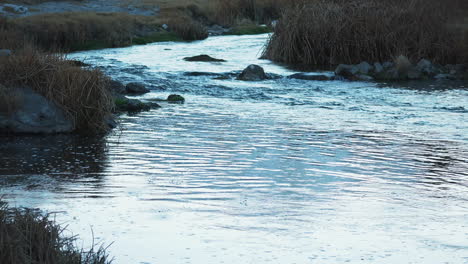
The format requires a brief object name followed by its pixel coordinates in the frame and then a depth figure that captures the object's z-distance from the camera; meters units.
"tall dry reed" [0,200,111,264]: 5.57
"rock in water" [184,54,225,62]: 31.83
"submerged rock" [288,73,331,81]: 27.03
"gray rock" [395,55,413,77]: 28.14
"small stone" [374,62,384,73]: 28.40
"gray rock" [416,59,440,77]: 28.50
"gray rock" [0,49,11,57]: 15.75
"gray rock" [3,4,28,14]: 41.88
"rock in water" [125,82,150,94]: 22.31
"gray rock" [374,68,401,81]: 27.78
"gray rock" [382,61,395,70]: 28.70
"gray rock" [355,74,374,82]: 27.33
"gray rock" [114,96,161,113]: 18.73
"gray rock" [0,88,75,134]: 14.76
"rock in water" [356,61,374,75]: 28.20
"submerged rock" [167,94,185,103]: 20.74
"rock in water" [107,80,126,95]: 21.55
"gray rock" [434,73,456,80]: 27.79
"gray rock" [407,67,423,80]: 27.97
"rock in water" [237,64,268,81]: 26.27
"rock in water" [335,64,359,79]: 27.65
